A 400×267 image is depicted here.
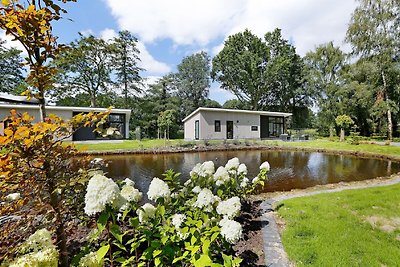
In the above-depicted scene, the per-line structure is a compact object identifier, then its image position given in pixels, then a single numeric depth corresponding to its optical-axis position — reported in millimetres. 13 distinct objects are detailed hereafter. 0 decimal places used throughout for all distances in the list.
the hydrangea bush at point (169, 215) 1504
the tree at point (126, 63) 28672
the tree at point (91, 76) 26219
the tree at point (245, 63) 29203
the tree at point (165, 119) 23297
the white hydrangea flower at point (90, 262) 1354
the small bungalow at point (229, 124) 20688
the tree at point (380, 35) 17656
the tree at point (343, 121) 19781
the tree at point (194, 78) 36625
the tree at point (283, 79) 29328
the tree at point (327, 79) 24406
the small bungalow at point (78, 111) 16062
